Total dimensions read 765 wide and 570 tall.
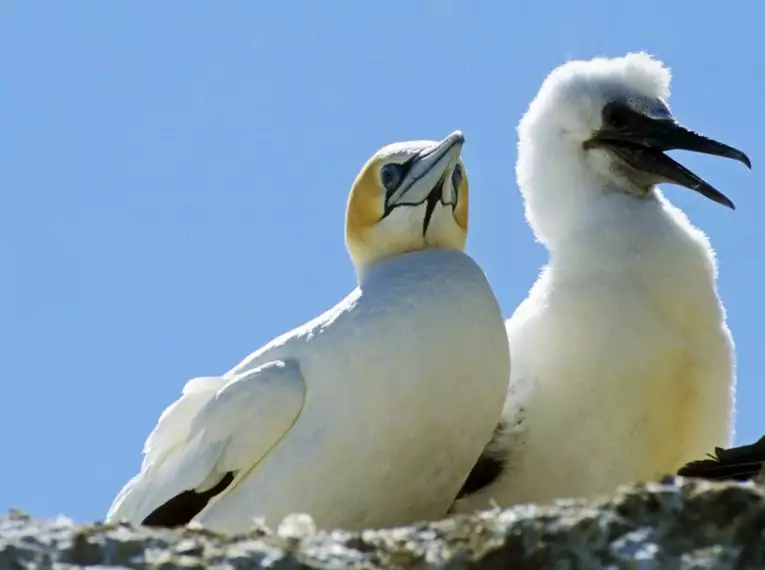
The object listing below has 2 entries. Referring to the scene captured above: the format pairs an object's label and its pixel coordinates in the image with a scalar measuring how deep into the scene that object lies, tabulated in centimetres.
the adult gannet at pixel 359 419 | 1065
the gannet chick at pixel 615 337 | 1186
